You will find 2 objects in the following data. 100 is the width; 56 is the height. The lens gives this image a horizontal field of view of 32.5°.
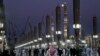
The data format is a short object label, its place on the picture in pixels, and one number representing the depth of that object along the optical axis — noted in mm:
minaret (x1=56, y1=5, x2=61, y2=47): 63032
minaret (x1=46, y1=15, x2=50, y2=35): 74508
